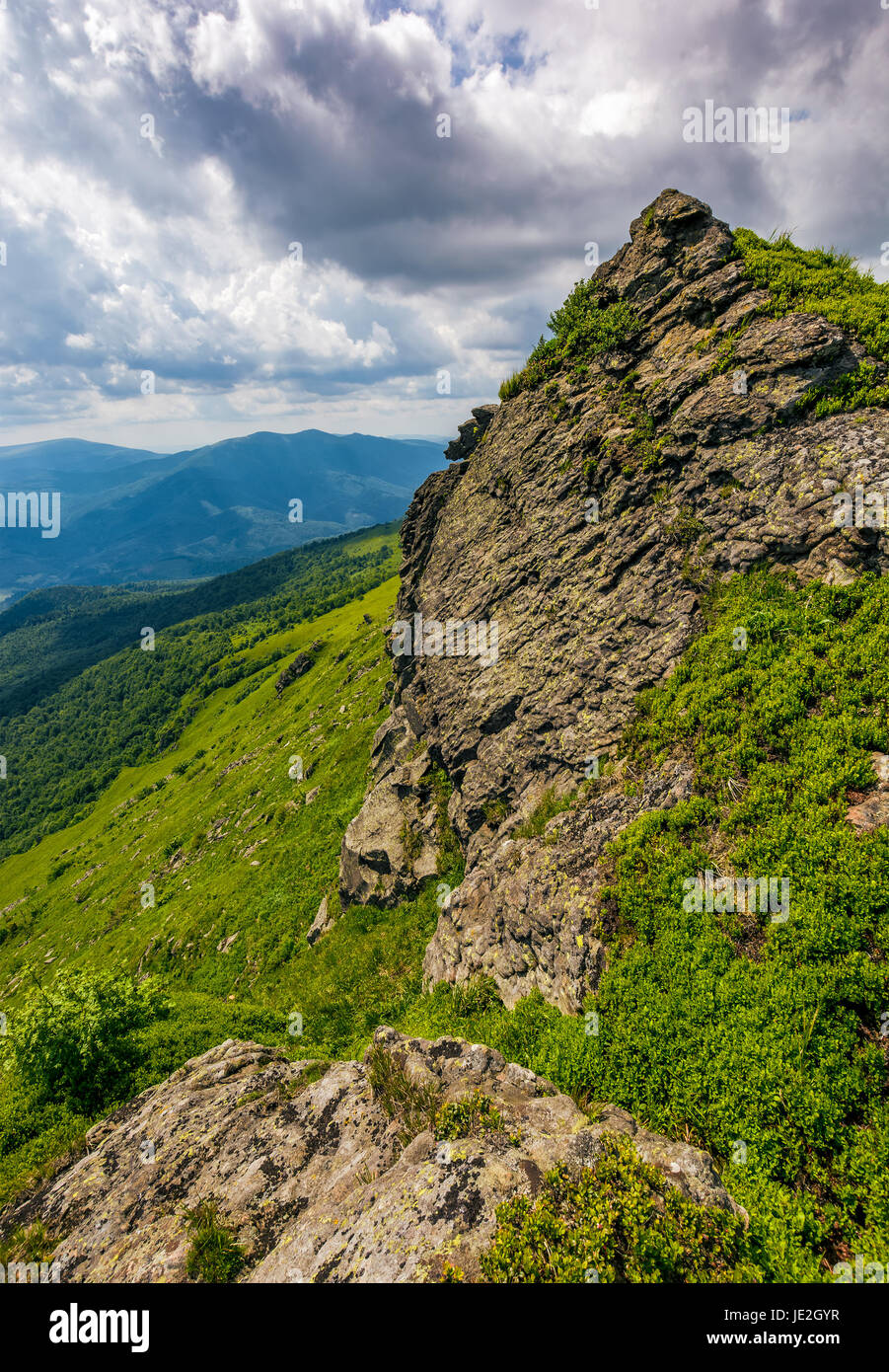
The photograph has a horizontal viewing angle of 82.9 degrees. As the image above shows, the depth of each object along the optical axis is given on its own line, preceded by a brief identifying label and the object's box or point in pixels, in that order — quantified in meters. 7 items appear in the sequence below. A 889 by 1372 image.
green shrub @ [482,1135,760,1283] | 6.36
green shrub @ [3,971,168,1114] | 14.43
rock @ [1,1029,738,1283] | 7.52
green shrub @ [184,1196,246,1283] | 8.20
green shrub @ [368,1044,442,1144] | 9.74
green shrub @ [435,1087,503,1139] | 8.94
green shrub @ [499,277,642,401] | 21.20
